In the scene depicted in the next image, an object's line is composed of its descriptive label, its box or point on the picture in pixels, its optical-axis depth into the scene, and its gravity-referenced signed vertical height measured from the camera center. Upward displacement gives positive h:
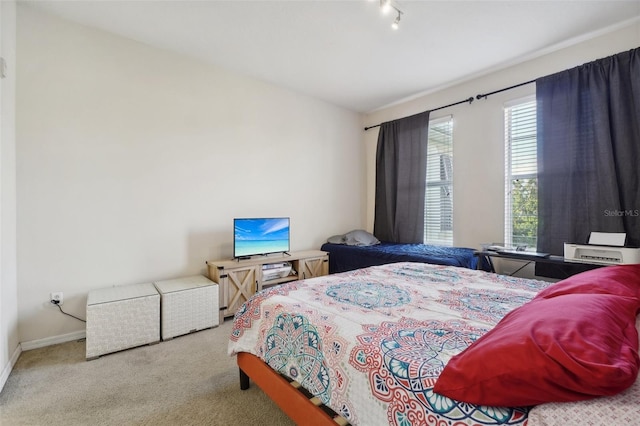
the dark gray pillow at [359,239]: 4.07 -0.41
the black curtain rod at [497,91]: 3.10 +1.40
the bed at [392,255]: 2.99 -0.51
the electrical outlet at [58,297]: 2.38 -0.74
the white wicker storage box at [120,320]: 2.16 -0.87
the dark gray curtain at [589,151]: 2.45 +0.56
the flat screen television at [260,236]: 3.13 -0.30
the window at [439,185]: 3.84 +0.37
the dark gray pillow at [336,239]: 4.21 -0.43
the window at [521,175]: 3.09 +0.41
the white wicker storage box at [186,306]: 2.48 -0.87
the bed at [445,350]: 0.66 -0.47
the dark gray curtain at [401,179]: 4.01 +0.48
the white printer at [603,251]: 2.26 -0.32
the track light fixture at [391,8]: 2.16 +1.60
